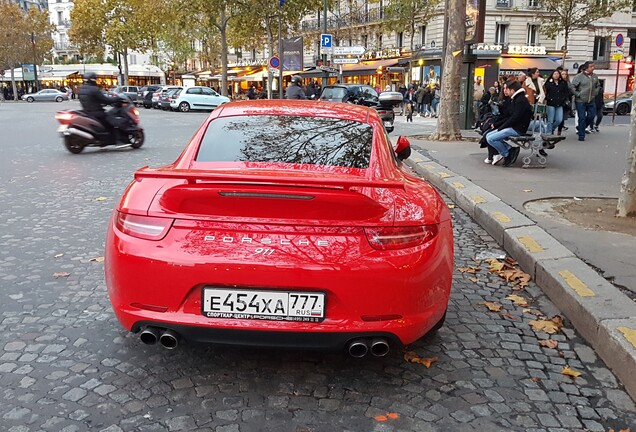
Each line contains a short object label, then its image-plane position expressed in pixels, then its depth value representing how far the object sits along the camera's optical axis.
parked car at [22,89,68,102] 61.78
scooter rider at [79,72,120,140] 13.16
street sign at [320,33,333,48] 27.54
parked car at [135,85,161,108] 44.53
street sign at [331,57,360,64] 33.32
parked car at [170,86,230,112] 37.22
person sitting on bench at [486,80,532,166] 10.05
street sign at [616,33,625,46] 21.96
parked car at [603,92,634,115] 30.39
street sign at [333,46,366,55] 30.03
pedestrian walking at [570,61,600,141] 14.29
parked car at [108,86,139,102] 49.03
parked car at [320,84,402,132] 21.65
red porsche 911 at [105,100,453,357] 2.78
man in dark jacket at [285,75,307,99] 20.05
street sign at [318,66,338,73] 29.76
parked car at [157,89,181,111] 38.59
